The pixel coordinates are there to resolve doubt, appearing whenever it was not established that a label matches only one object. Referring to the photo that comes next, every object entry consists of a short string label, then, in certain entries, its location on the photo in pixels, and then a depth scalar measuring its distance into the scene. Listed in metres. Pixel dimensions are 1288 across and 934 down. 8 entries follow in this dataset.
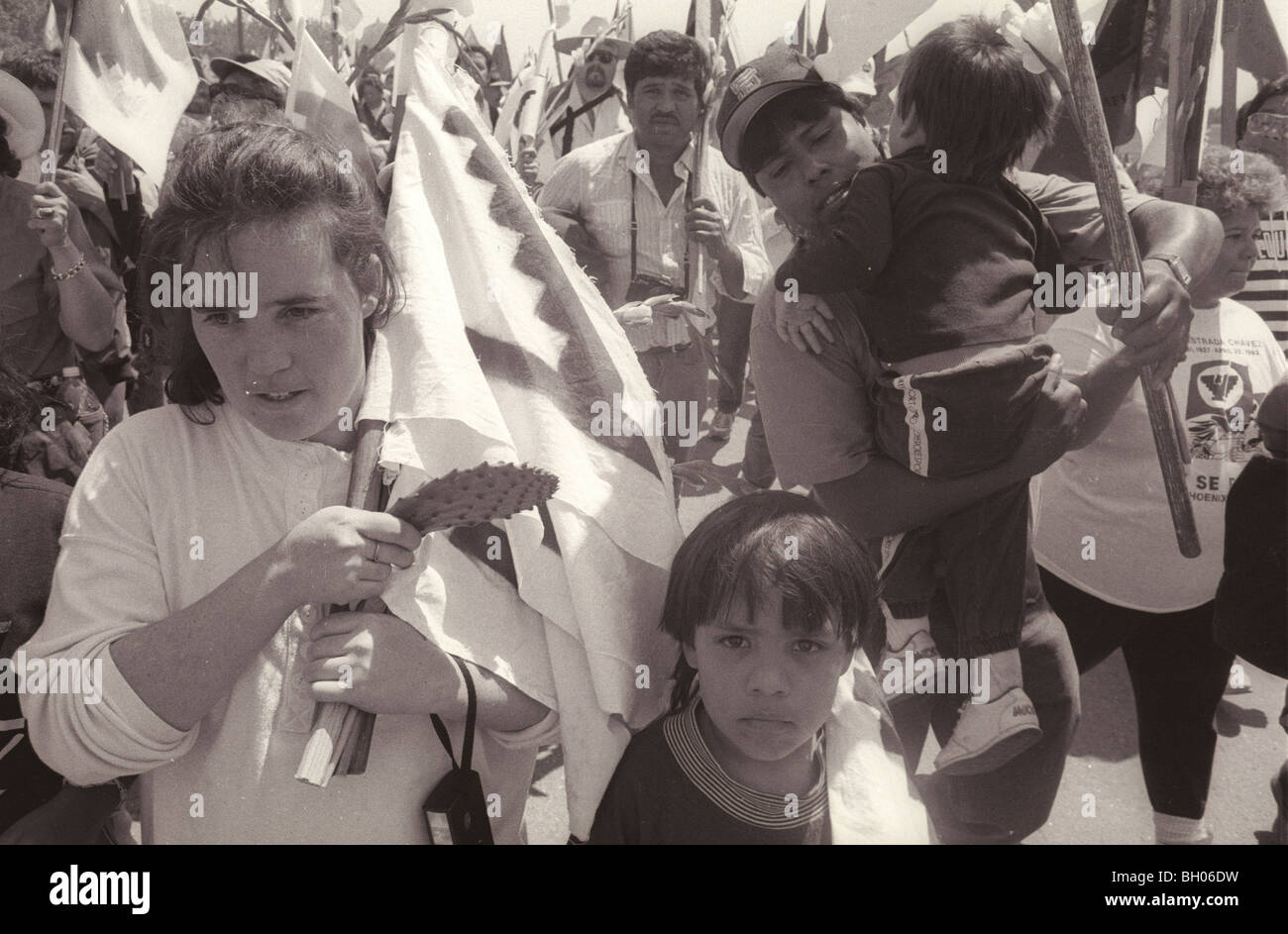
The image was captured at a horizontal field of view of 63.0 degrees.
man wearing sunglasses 4.73
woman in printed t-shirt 2.19
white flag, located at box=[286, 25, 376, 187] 1.55
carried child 1.60
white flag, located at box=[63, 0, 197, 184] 2.17
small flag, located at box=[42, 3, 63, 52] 3.25
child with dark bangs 1.34
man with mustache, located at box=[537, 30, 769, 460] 3.42
